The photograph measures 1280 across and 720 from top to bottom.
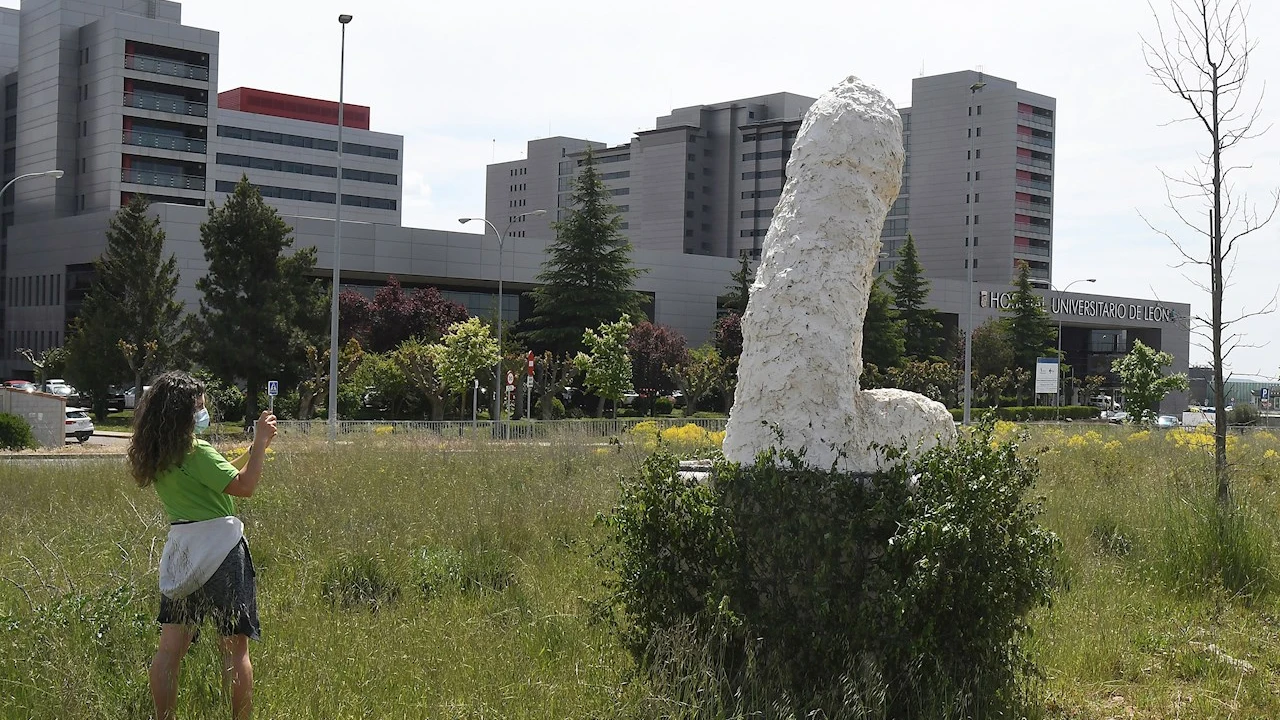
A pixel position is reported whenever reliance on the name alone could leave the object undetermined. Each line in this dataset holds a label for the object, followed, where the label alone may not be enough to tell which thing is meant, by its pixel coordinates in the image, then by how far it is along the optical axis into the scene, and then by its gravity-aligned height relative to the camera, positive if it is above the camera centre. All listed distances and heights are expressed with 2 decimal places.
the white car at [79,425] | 31.55 -2.07
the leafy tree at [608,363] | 45.00 +0.26
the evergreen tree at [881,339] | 59.12 +2.12
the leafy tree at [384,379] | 41.56 -0.64
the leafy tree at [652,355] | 52.09 +0.75
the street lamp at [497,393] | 39.31 -0.96
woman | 4.83 -0.73
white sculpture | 6.06 +0.39
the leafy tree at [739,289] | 62.56 +4.87
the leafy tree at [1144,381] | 51.94 +0.28
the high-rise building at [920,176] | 99.50 +18.90
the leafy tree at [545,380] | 44.44 -0.48
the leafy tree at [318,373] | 38.38 -0.43
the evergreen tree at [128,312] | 42.56 +1.64
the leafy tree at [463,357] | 40.34 +0.29
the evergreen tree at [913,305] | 67.31 +4.52
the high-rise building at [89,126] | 60.88 +13.55
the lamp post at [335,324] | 31.12 +1.07
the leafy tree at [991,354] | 66.88 +1.66
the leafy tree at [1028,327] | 69.06 +3.49
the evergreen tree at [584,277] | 52.50 +4.44
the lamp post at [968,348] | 32.77 +1.03
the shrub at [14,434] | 26.28 -1.99
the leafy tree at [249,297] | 37.91 +2.13
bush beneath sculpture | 4.93 -0.97
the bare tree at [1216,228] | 9.48 +1.39
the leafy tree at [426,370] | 40.44 -0.25
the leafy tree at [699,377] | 49.81 -0.22
